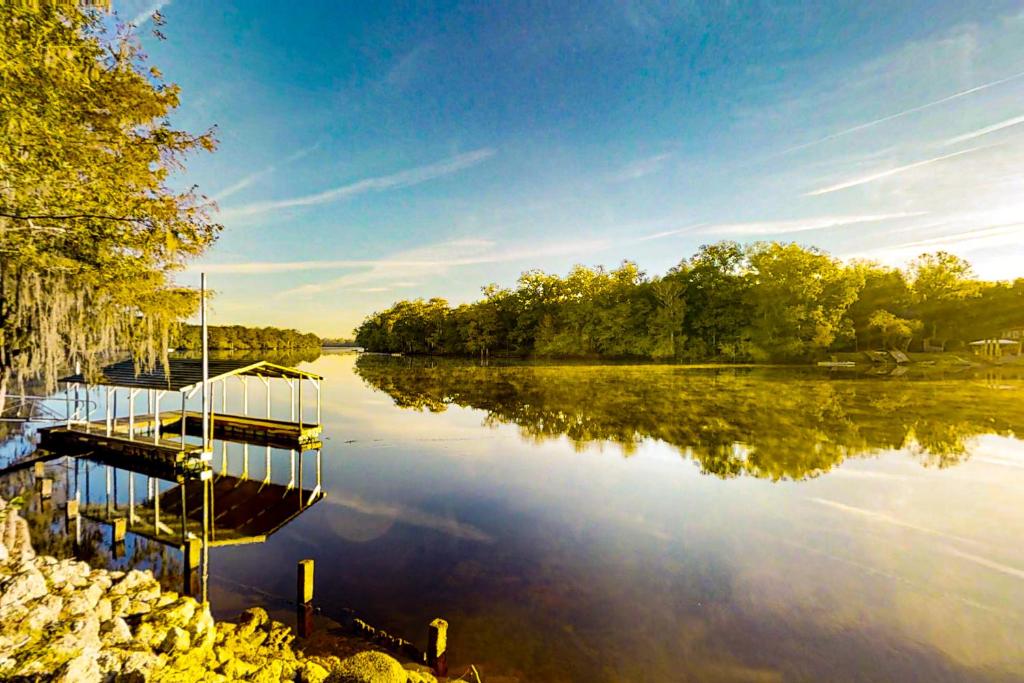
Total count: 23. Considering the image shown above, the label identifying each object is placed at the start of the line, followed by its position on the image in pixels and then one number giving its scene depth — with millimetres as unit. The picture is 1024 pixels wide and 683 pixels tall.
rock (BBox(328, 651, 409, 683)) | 4781
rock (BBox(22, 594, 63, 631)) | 4773
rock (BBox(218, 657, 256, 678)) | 4918
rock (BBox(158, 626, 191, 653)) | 5092
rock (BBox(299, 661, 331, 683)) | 5090
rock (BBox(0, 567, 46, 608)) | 5152
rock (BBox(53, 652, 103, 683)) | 3960
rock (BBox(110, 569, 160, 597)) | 6383
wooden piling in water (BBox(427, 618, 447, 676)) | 5762
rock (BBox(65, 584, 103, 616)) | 5305
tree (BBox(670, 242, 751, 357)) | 60062
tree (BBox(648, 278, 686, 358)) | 62062
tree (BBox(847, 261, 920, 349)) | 55350
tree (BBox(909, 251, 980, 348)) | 53562
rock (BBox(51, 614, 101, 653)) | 4461
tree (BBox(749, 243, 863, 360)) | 52750
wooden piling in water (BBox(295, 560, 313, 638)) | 6756
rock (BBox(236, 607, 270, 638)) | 6270
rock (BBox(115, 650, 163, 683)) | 4227
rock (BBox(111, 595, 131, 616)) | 5703
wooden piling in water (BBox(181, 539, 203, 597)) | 7582
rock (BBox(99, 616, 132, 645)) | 4980
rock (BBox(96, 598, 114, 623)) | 5426
